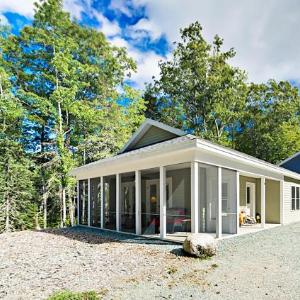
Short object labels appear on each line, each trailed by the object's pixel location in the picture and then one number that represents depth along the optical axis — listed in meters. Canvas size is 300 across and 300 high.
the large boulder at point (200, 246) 7.22
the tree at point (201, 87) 26.06
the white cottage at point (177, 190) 9.16
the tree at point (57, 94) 20.19
